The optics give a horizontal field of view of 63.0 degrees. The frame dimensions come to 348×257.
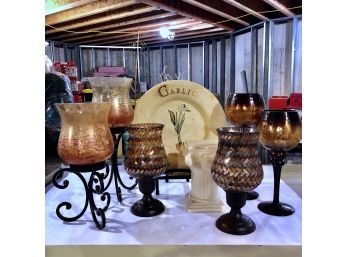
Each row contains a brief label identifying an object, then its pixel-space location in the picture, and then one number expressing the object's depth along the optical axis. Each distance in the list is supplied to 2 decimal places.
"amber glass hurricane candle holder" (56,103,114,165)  0.78
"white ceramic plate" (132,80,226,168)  1.21
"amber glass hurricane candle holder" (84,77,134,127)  1.03
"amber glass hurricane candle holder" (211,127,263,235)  0.76
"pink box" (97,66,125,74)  6.33
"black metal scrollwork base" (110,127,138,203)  1.05
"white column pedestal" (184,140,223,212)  0.93
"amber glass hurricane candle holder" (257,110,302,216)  0.91
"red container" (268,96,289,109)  3.39
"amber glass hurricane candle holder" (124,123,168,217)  0.90
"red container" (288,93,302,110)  3.28
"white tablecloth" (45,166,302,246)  0.77
